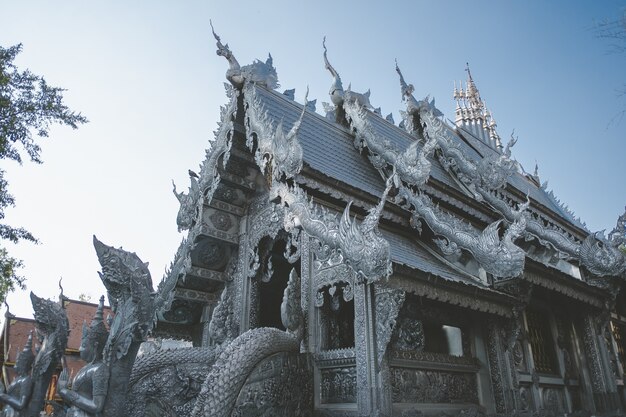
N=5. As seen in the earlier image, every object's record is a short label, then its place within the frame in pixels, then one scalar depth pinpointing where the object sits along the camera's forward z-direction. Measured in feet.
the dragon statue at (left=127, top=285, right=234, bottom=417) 16.30
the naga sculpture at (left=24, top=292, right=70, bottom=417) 20.04
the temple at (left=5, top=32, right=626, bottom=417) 15.07
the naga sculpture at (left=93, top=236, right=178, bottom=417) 14.08
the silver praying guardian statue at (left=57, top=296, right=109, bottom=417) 13.42
